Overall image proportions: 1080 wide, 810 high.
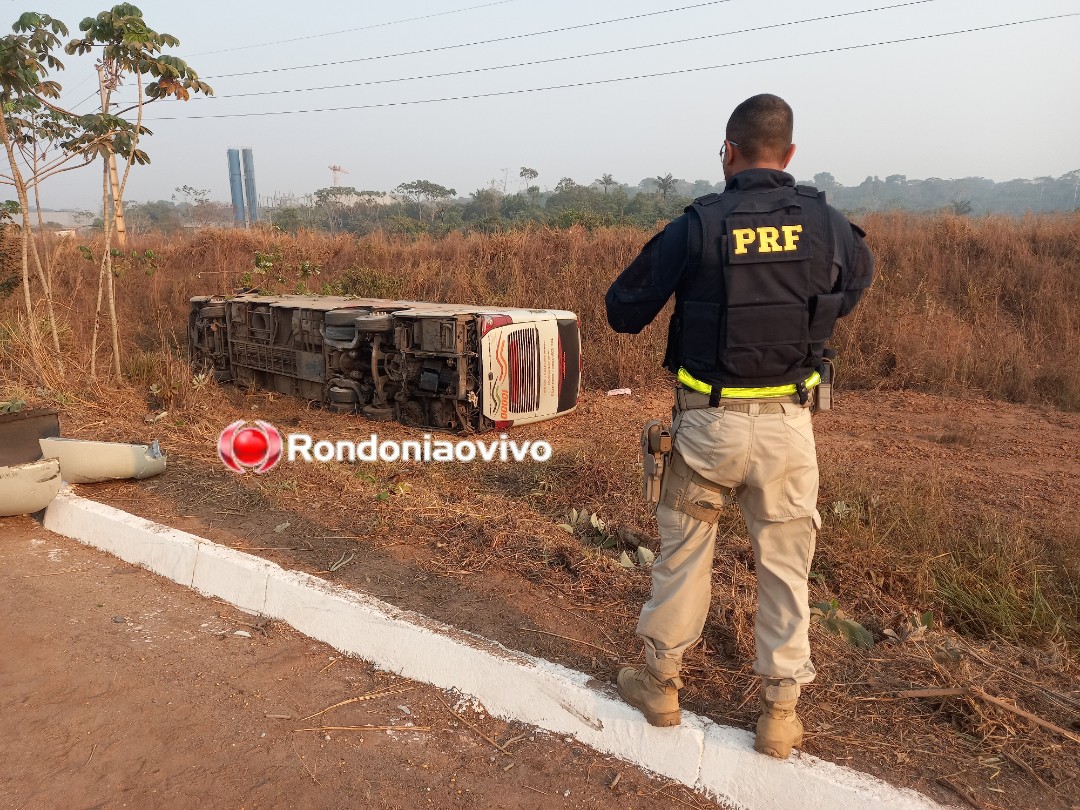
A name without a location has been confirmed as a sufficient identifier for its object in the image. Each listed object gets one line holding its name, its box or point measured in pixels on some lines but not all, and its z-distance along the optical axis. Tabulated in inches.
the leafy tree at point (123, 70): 275.4
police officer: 87.7
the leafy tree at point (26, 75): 263.6
